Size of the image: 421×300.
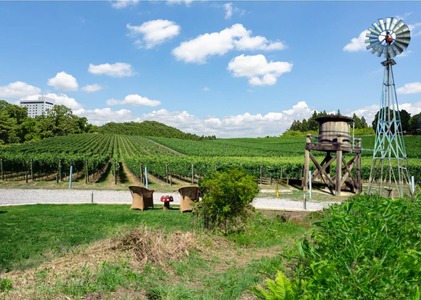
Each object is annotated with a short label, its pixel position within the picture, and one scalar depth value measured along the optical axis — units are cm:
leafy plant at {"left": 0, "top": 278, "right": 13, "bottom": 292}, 447
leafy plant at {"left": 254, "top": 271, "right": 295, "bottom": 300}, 183
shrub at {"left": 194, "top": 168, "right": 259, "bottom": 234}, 895
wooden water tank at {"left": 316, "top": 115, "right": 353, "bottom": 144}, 2330
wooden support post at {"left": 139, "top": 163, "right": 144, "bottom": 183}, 2936
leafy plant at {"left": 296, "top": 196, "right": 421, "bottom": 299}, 204
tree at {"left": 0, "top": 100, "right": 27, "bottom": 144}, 8382
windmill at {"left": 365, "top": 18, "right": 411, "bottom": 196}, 1944
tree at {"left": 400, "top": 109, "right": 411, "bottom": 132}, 9440
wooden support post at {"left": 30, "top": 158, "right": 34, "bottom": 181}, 2841
